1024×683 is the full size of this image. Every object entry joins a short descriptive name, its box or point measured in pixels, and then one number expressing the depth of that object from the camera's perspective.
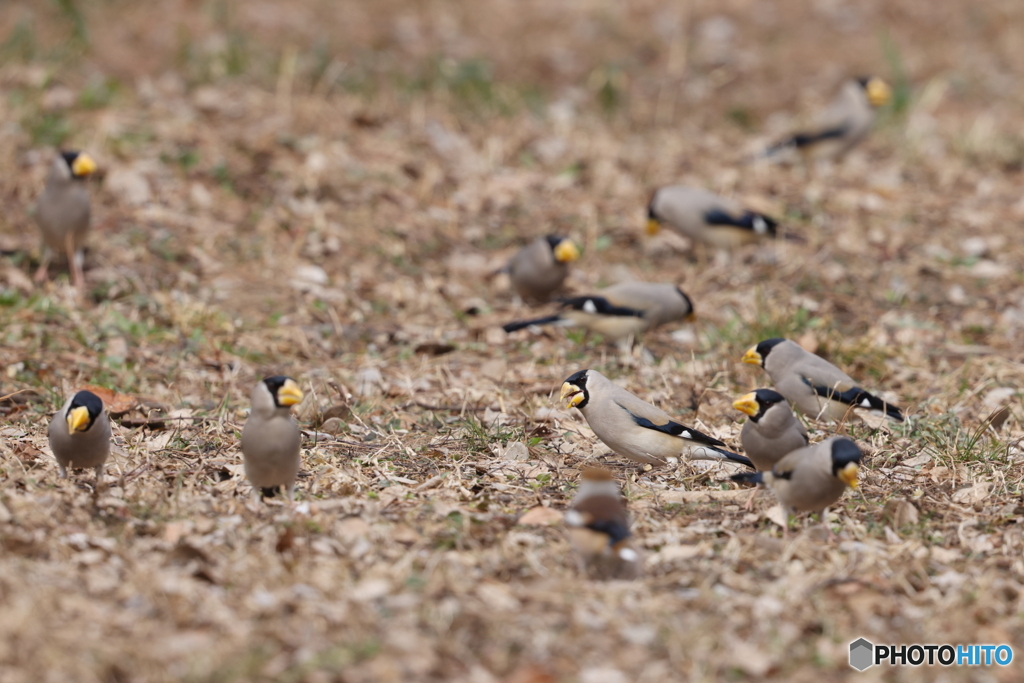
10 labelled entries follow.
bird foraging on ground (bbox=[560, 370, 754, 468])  11.07
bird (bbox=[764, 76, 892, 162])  21.25
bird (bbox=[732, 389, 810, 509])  10.41
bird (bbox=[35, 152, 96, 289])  14.76
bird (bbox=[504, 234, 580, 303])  15.69
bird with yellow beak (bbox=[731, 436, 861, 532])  9.14
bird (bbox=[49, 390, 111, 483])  9.48
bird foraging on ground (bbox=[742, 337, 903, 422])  12.01
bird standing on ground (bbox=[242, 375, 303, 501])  9.40
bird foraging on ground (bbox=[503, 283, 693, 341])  14.75
